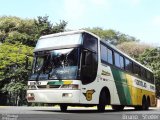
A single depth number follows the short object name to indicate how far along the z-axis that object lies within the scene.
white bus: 13.50
